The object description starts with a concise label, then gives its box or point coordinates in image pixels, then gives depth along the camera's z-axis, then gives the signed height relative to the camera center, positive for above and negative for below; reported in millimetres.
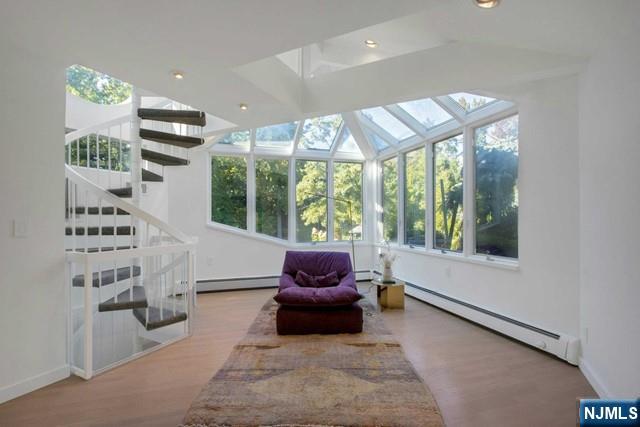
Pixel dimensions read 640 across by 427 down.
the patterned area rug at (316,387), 1978 -1193
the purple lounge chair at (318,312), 3438 -992
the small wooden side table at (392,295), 4484 -1075
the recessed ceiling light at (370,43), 3474 +1811
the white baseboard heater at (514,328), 2773 -1108
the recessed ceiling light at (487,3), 1893 +1213
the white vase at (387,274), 4590 -802
